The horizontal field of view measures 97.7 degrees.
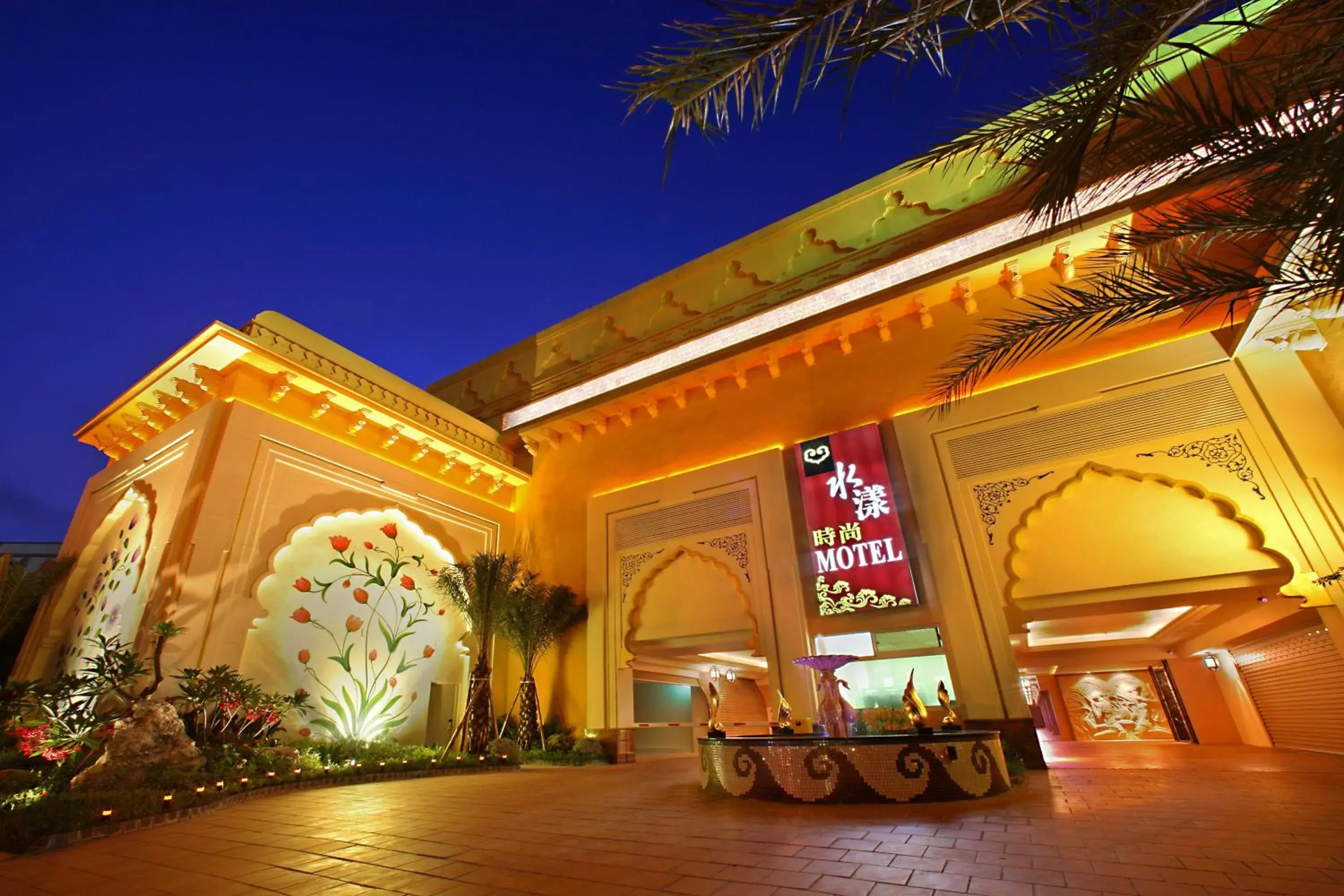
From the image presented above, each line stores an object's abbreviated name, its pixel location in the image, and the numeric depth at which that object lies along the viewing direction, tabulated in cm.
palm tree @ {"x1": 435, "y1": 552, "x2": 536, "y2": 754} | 824
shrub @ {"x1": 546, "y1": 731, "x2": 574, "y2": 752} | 857
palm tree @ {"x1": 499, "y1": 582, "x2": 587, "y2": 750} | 891
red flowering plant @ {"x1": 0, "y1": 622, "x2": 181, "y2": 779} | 503
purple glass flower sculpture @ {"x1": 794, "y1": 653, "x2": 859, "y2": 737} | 557
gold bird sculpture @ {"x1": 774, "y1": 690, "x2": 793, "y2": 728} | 573
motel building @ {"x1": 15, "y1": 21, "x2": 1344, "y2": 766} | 646
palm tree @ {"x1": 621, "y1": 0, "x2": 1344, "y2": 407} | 203
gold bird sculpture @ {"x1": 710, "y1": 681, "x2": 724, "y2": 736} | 545
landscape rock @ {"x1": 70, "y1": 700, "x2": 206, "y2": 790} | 454
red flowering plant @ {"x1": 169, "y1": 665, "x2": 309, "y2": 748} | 571
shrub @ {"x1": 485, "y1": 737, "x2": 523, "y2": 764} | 783
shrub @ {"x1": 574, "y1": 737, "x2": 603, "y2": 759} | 844
